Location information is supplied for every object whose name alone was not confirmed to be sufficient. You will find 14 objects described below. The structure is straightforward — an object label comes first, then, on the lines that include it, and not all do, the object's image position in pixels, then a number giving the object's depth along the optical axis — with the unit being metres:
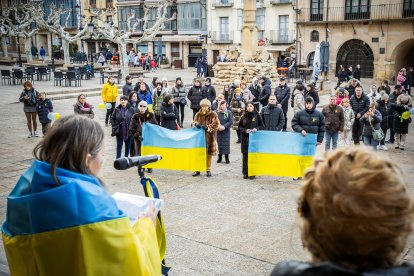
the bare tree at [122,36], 30.95
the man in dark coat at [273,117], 11.19
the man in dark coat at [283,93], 15.12
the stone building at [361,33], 32.44
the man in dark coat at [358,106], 12.27
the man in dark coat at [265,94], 15.46
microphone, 2.75
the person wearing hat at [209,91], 15.77
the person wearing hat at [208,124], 10.34
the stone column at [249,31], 23.73
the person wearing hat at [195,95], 15.55
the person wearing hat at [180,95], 15.51
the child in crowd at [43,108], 13.55
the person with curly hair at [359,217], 1.47
